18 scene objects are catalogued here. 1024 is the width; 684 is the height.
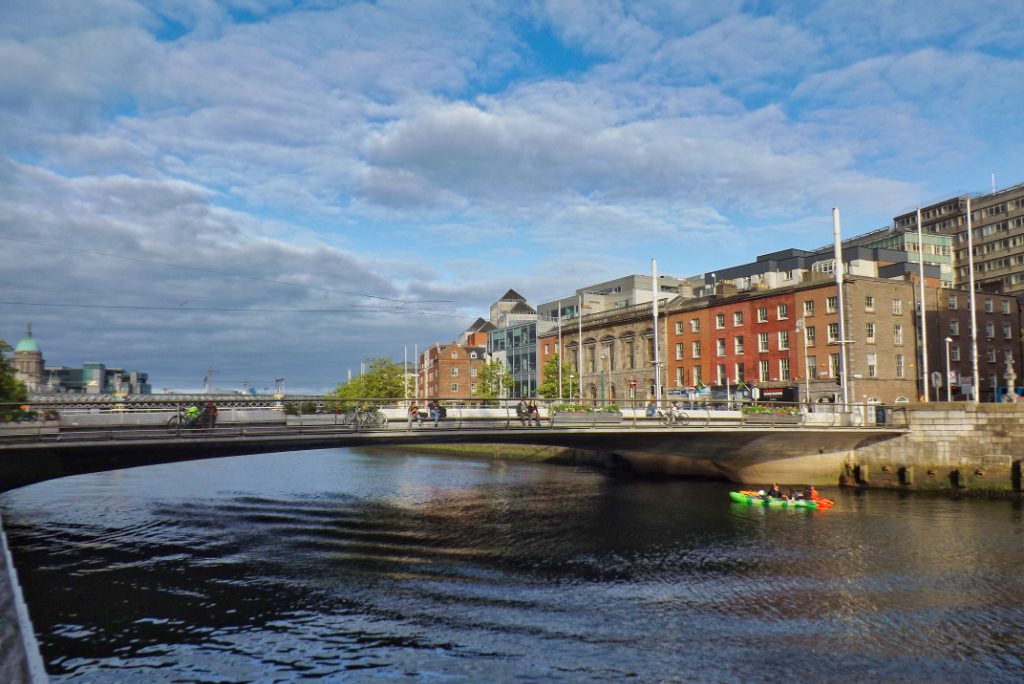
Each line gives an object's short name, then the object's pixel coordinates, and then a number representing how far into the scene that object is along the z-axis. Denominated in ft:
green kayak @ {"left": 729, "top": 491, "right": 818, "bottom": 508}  135.16
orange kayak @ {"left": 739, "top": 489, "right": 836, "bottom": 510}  133.90
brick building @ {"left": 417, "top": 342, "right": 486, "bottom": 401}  507.30
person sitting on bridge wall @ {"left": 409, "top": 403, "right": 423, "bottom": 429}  127.15
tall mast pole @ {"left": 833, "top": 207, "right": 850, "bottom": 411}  154.43
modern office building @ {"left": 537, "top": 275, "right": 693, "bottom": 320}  397.19
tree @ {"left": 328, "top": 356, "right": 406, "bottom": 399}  488.02
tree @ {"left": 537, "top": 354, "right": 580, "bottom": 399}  331.98
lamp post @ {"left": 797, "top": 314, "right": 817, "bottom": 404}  246.68
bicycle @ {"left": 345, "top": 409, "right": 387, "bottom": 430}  119.44
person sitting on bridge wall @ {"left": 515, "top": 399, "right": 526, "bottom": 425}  134.00
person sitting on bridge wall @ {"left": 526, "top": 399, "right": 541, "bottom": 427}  131.97
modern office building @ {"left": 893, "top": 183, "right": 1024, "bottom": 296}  422.41
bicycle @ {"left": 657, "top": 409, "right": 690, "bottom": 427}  143.95
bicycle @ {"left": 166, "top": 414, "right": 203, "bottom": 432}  106.50
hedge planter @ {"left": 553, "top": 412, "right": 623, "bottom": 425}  142.82
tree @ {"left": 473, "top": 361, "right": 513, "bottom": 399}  374.22
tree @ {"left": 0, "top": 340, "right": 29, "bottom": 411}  209.49
